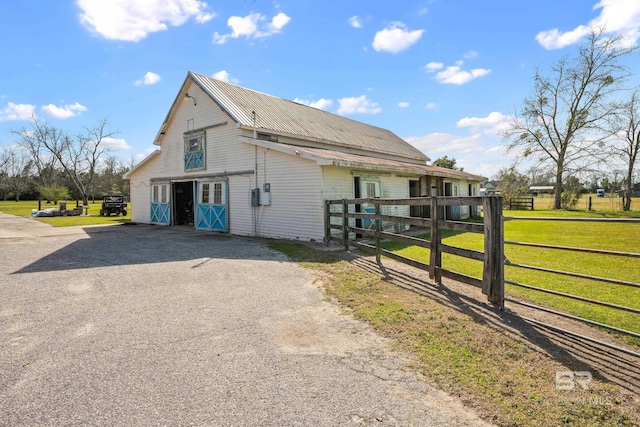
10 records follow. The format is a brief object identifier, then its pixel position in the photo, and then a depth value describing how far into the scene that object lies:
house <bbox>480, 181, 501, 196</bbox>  27.08
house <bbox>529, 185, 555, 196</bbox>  79.18
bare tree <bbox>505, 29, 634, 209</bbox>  29.12
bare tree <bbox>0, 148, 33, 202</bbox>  59.83
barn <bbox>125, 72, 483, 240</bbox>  11.74
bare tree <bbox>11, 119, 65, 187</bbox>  44.44
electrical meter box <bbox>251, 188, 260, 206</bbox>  12.89
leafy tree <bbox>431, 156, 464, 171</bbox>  54.69
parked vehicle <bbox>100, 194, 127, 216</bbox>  26.17
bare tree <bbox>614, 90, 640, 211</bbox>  28.69
